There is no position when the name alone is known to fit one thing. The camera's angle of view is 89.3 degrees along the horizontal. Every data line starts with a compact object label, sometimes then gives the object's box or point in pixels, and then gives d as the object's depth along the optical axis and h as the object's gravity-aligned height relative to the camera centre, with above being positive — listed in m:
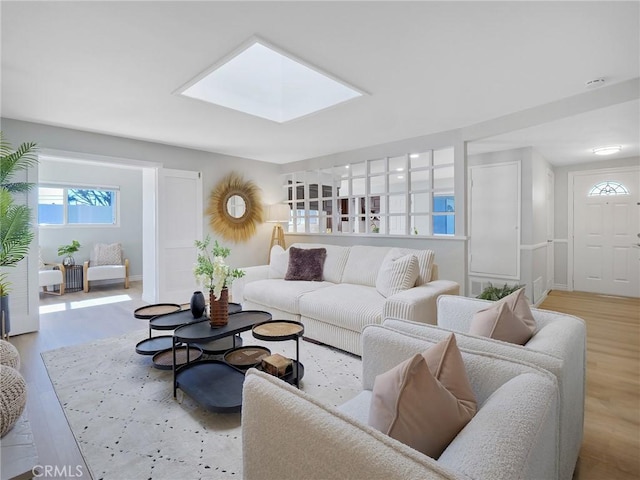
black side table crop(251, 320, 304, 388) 2.32 -0.69
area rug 1.66 -1.11
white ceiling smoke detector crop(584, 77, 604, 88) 2.60 +1.27
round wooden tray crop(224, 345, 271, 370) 2.46 -0.94
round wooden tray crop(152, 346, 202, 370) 2.55 -0.98
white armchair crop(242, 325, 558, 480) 0.66 -0.46
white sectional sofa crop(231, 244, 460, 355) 2.82 -0.57
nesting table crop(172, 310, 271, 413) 2.04 -0.99
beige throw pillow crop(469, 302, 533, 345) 1.44 -0.40
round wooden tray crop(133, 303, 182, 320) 2.86 -0.65
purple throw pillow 4.10 -0.32
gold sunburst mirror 5.20 +0.52
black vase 2.74 -0.55
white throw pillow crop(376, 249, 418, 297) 3.10 -0.36
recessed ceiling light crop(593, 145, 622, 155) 4.38 +1.21
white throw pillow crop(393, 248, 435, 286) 3.28 -0.28
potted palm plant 2.87 +0.16
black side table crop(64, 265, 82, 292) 5.90 -0.69
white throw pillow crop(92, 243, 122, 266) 6.43 -0.27
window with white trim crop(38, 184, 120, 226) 6.23 +0.72
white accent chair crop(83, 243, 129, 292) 5.95 -0.48
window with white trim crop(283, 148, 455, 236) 4.38 +0.76
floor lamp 5.66 +0.36
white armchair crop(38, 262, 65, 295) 5.45 -0.61
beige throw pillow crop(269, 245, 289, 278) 4.32 -0.34
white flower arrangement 2.55 -0.27
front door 5.16 +0.08
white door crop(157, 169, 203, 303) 4.67 +0.15
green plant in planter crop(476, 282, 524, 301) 3.16 -0.55
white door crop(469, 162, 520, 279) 4.60 +0.27
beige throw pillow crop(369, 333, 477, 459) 0.86 -0.47
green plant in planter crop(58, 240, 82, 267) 5.98 -0.19
